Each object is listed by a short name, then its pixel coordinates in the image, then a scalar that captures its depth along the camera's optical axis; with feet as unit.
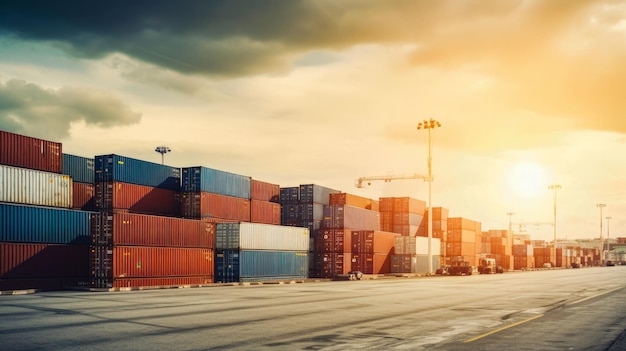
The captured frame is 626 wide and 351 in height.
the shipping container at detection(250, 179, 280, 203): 188.60
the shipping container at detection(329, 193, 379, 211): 232.53
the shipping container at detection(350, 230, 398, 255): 223.10
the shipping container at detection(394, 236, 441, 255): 246.68
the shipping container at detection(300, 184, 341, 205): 217.25
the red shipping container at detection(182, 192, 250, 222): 163.32
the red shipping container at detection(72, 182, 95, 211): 145.38
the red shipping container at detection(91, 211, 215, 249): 127.75
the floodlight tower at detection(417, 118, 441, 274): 236.84
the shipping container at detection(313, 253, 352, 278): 214.69
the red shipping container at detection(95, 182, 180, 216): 145.69
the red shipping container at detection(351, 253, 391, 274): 223.92
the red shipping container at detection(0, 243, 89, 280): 115.24
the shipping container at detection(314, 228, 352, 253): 214.90
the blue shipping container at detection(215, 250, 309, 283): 158.81
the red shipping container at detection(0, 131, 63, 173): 121.70
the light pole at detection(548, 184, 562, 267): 526.57
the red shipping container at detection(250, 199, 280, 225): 184.85
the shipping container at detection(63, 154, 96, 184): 143.93
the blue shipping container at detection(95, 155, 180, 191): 145.79
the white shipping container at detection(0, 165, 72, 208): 118.93
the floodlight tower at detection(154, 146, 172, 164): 388.16
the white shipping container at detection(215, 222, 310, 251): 157.79
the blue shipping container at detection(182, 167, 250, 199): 163.73
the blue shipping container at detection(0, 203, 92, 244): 115.34
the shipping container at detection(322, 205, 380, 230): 217.15
